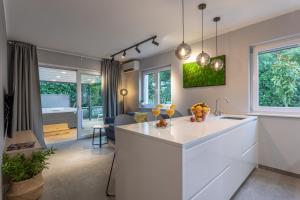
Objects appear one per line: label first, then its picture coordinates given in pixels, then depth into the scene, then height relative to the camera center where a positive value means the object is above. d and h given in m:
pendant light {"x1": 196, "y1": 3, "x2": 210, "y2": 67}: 2.38 +0.59
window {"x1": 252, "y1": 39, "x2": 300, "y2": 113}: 2.42 +0.33
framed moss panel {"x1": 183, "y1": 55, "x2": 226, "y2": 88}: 3.08 +0.46
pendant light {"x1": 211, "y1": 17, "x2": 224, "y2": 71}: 2.71 +0.58
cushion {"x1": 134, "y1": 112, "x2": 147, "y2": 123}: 2.31 -0.27
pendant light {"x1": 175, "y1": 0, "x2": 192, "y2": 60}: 2.09 +0.62
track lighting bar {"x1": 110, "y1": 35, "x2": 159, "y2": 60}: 3.27 +1.25
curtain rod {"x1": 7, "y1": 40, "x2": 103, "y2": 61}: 3.38 +1.24
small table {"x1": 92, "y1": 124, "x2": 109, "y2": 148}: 3.86 -0.69
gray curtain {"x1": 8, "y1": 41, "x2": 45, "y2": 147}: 3.40 +0.25
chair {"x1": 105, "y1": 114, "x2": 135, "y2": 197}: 2.15 -0.33
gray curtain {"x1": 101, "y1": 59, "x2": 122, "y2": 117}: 4.96 +0.39
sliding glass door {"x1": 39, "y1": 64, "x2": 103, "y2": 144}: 4.62 -0.12
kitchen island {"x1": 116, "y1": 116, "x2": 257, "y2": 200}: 1.13 -0.54
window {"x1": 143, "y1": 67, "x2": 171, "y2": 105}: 4.35 +0.36
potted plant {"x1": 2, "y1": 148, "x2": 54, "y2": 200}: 1.56 -0.78
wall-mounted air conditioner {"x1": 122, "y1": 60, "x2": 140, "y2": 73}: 4.98 +1.05
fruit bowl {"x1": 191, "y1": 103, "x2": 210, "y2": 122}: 2.15 -0.21
